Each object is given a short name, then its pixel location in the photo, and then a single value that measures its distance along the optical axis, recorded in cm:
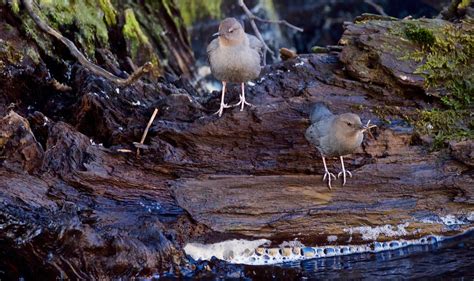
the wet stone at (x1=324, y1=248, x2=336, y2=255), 1145
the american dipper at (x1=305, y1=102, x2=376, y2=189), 1080
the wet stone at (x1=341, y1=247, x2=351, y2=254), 1150
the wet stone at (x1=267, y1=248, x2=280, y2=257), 1127
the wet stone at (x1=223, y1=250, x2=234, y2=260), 1111
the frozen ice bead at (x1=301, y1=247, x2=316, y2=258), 1136
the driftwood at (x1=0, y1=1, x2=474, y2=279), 1033
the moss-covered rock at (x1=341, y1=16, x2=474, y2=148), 1196
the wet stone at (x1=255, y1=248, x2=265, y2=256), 1121
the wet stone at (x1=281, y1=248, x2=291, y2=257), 1130
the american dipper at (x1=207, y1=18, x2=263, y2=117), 1198
